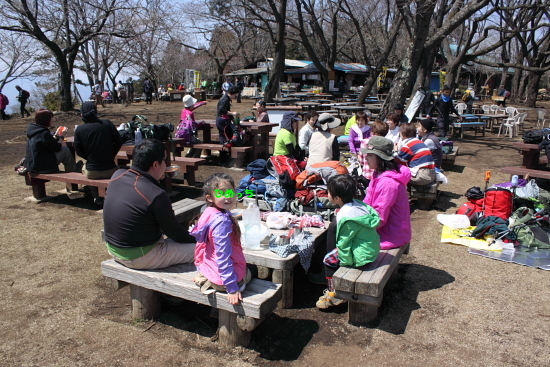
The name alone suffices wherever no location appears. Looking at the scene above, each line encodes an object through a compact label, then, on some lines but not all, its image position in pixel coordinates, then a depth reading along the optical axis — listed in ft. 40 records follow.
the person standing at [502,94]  73.28
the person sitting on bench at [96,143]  19.47
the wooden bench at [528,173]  22.52
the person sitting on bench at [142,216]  10.10
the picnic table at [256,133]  30.13
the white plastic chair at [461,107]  54.95
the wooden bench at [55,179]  19.58
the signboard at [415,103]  39.96
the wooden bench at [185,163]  24.08
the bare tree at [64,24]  48.22
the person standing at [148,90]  80.69
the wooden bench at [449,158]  29.43
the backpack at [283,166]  17.30
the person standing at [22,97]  60.54
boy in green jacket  11.04
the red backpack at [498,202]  17.78
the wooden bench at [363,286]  10.53
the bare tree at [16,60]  74.03
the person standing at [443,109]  37.45
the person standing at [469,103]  57.77
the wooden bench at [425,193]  20.57
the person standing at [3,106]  57.62
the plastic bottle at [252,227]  12.20
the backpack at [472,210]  18.81
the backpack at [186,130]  28.99
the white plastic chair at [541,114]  48.76
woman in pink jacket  12.37
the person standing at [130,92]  82.61
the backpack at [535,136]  27.04
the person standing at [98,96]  74.82
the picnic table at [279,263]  11.55
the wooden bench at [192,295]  9.57
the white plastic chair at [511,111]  47.83
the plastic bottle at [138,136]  23.06
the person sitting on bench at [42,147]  20.45
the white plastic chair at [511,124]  46.91
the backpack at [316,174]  16.97
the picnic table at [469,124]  43.86
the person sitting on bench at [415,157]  20.43
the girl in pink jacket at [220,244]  9.44
